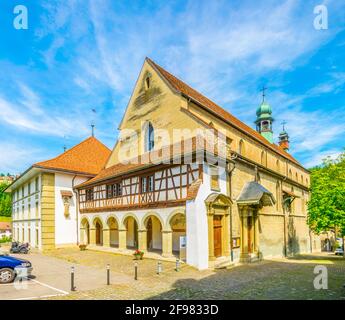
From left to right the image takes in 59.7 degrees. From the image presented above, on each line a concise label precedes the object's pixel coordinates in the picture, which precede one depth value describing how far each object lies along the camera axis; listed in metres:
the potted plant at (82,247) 25.71
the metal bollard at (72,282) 11.09
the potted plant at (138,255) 19.05
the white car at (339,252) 39.94
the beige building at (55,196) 27.20
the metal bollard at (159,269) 14.29
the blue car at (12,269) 12.20
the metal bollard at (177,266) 14.91
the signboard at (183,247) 16.76
